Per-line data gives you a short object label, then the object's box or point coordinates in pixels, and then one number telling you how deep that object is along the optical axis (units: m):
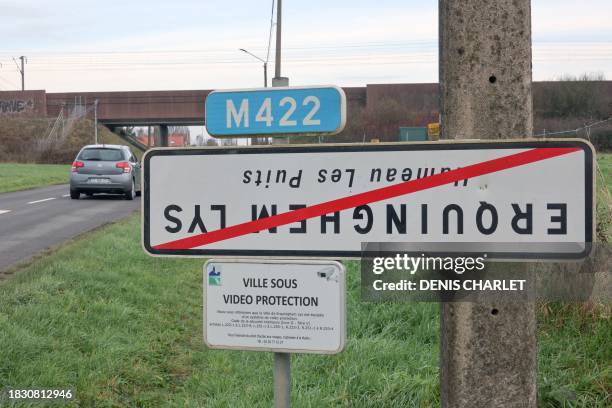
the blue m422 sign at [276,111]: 2.22
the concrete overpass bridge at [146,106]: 63.38
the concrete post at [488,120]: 2.22
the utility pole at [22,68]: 94.44
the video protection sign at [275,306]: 2.19
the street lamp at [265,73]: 32.66
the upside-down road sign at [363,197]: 2.07
